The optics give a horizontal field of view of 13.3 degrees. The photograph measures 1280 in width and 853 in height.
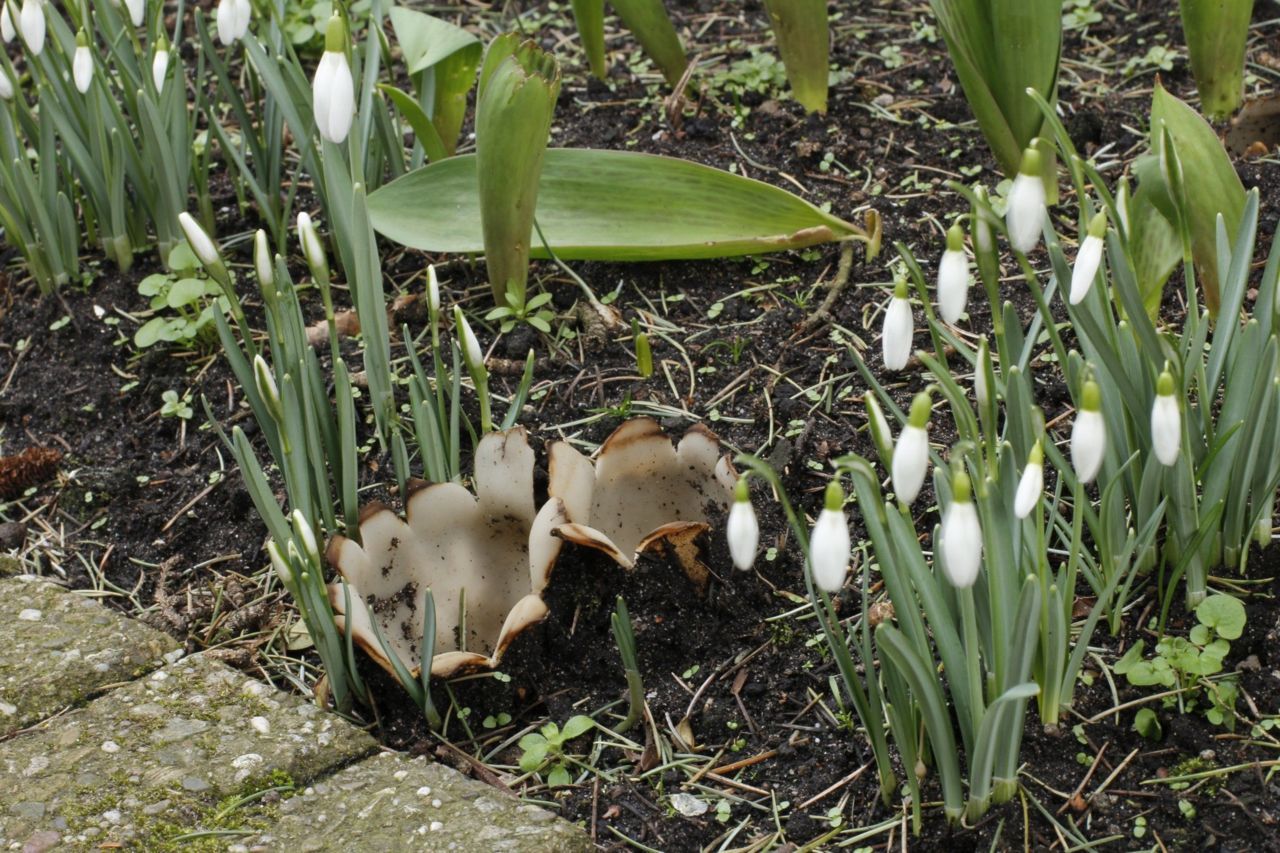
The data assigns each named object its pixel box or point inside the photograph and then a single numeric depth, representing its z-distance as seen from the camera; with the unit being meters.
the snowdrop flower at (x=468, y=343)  1.70
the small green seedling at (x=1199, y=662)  1.62
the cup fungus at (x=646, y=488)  1.68
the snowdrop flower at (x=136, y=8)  1.79
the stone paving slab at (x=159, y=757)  1.62
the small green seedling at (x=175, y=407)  1.82
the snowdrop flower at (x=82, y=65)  1.75
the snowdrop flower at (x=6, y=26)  1.82
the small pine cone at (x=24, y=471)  1.81
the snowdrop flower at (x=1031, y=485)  1.52
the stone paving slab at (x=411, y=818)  1.61
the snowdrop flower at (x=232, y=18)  1.74
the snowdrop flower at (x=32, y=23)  1.78
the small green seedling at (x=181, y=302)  1.84
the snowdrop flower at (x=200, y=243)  1.66
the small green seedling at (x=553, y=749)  1.65
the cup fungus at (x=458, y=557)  1.68
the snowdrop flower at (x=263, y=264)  1.65
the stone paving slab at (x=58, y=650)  1.68
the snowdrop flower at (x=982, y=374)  1.57
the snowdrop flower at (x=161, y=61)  1.79
